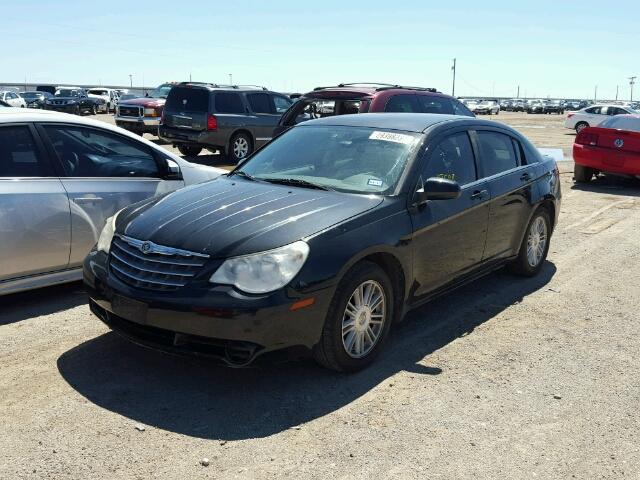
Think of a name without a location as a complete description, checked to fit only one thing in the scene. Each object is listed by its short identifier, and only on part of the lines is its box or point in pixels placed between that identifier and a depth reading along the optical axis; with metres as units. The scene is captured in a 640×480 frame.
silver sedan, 5.00
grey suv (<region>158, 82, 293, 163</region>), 15.09
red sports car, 12.08
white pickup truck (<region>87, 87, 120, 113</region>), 44.41
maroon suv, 9.96
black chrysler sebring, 3.64
